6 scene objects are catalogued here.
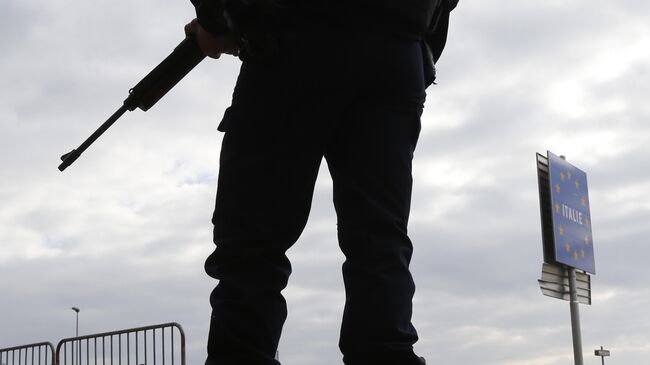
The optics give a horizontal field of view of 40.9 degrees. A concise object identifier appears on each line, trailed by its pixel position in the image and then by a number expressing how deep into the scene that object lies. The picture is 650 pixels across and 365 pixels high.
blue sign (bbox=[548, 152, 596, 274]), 15.55
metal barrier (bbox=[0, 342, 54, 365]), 9.85
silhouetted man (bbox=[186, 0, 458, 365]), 2.07
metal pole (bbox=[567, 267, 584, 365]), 15.56
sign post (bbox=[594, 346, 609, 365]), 17.25
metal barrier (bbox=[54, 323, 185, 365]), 8.63
